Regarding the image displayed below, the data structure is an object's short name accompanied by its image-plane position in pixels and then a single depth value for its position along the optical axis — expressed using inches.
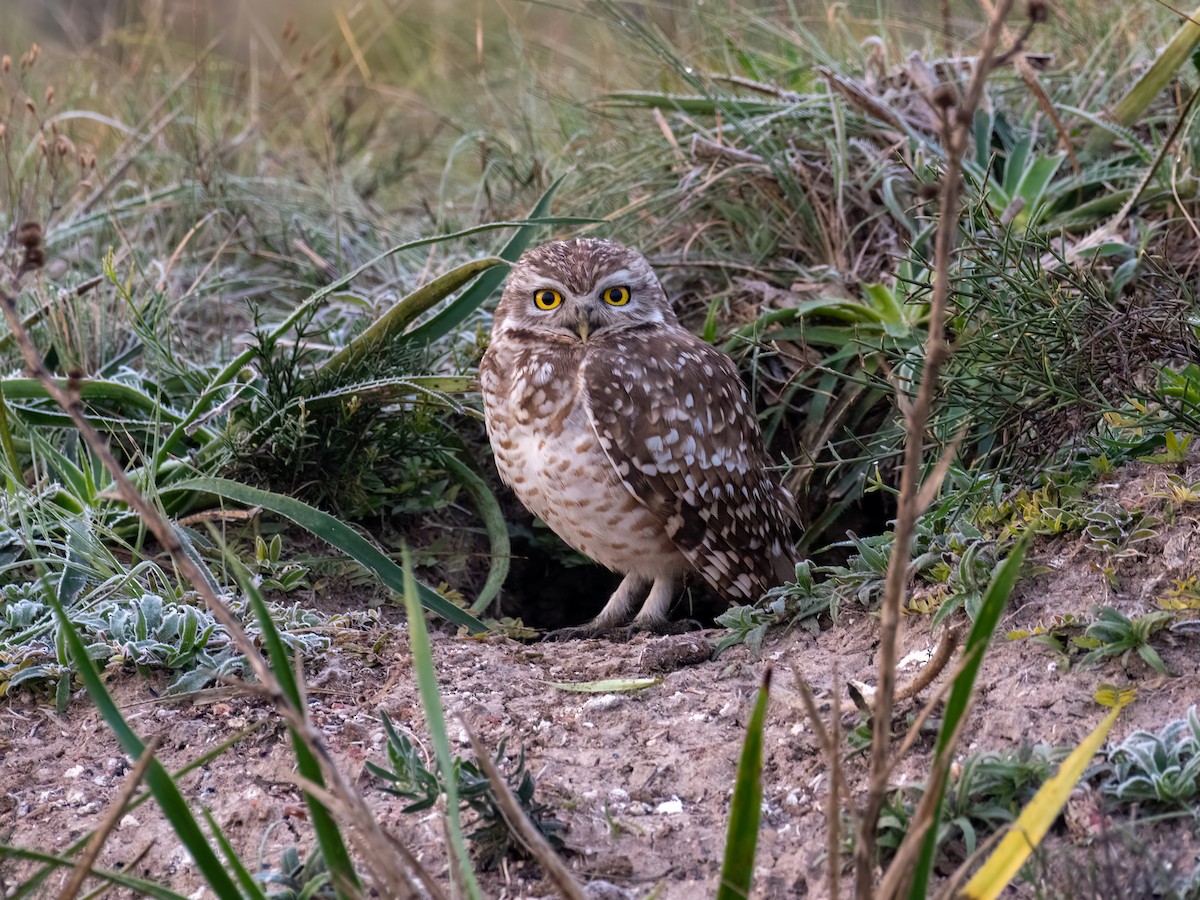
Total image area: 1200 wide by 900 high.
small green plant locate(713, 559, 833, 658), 215.8
